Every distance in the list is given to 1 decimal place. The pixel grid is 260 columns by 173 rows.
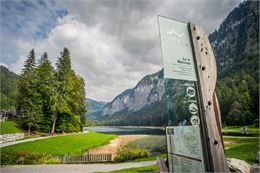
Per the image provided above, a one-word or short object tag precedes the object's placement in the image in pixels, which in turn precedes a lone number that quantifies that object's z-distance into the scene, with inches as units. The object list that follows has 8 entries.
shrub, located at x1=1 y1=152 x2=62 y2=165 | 408.8
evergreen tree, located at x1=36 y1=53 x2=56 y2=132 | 930.1
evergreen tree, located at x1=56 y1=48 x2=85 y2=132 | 1001.0
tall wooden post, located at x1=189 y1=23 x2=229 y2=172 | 116.5
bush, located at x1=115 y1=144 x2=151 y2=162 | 468.0
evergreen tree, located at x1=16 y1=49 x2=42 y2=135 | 855.4
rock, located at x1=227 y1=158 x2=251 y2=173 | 171.4
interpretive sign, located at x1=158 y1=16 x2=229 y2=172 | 115.9
